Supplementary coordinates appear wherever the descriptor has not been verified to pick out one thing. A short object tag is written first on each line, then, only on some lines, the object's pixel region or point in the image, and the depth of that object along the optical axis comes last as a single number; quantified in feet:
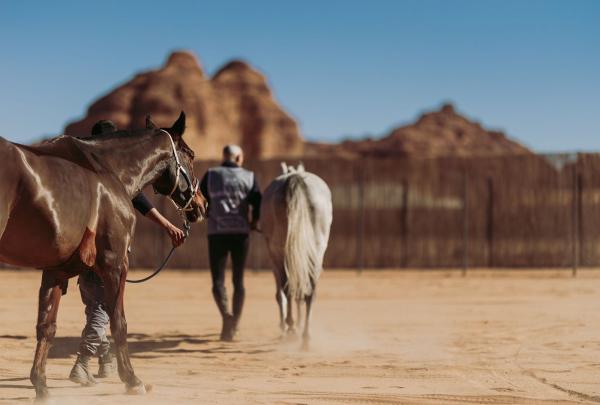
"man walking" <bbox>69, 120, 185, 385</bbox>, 41.73
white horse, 55.15
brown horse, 31.40
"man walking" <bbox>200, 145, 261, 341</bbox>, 58.30
